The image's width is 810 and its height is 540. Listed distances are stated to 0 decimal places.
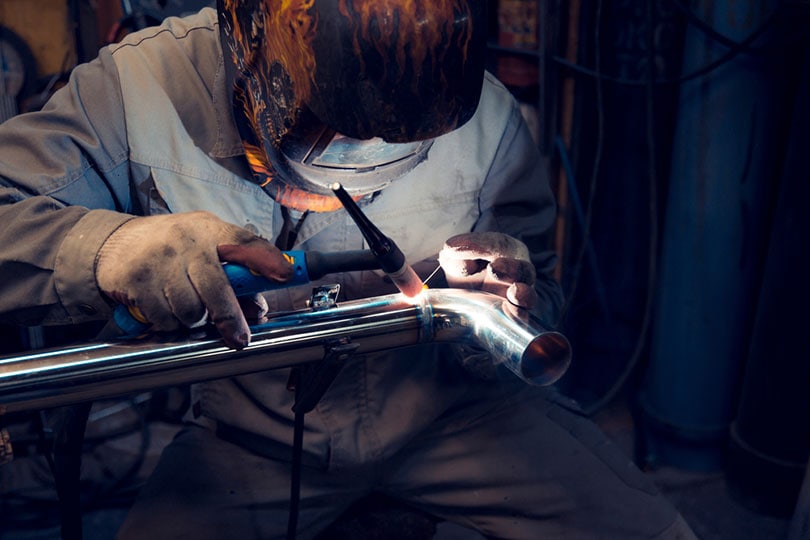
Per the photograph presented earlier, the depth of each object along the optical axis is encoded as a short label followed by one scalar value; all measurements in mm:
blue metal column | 2170
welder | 1075
